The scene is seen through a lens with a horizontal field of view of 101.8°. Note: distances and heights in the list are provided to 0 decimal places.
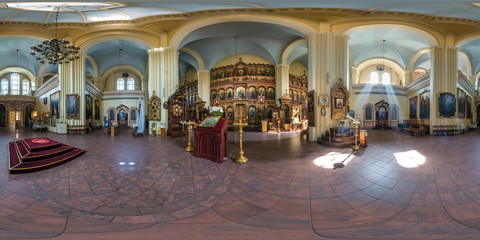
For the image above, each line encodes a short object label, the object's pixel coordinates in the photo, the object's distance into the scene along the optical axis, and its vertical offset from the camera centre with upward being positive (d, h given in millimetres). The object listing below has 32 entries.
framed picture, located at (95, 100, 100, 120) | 18438 +996
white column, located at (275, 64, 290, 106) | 16828 +3448
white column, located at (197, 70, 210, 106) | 18188 +3251
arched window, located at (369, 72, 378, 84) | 19875 +4127
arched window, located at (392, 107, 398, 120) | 18375 +445
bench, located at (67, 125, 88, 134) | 11812 -522
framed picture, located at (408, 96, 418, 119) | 16075 +922
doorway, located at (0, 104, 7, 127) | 20109 +507
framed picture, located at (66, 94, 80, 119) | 11789 +958
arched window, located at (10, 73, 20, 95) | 20684 +4018
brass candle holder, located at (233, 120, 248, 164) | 4949 -1020
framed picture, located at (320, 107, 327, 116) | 9328 +349
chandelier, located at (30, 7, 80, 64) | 8159 +3195
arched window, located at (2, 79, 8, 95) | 20547 +3583
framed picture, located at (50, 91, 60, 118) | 12762 +1137
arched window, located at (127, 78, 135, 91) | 22127 +4082
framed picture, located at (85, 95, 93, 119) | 14695 +1102
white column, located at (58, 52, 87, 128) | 11828 +2333
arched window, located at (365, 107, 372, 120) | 18547 +470
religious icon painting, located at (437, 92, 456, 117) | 10867 +745
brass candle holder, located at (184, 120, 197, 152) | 6127 -931
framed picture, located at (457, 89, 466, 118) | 11706 +838
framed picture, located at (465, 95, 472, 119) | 15157 +873
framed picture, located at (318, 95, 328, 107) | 9250 +867
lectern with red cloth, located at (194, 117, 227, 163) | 5035 -593
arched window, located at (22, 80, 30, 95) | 21094 +3572
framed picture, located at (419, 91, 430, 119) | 13289 +884
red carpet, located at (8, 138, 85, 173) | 4281 -869
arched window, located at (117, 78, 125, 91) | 21902 +4042
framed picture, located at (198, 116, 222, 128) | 5359 -78
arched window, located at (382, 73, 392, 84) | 19828 +4049
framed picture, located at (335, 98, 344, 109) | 9461 +741
